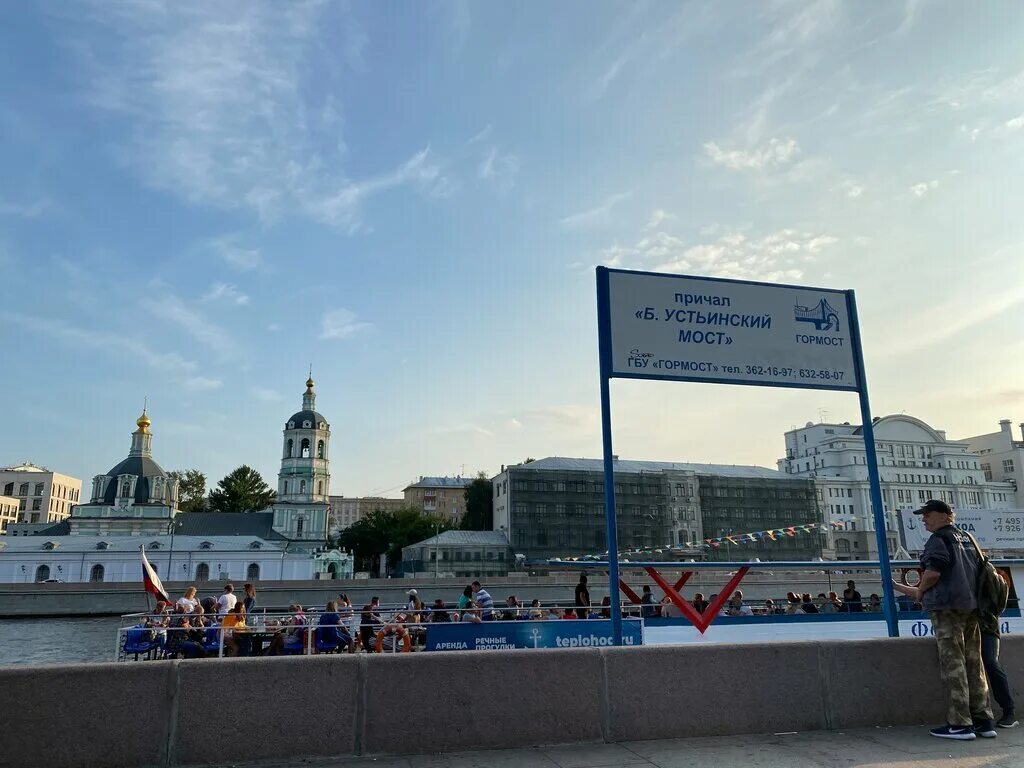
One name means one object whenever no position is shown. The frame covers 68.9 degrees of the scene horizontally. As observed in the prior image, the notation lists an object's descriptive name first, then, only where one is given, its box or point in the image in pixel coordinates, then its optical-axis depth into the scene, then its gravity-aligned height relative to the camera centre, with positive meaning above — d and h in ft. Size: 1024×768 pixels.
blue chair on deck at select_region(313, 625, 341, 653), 52.43 -5.01
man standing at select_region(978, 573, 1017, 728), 21.18 -2.62
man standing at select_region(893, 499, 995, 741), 20.52 -1.75
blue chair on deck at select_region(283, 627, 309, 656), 52.26 -5.26
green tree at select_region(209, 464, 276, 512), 422.04 +41.48
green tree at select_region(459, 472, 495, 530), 399.24 +30.21
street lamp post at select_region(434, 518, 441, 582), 294.58 +6.47
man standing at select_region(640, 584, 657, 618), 50.62 -3.01
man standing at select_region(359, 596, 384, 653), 55.53 -4.31
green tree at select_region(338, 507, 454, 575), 362.33 +16.05
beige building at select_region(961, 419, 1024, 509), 413.39 +56.55
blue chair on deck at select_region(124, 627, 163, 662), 49.65 -4.81
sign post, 29.37 +9.05
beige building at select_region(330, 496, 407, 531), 647.56 +51.24
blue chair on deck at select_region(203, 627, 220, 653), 51.78 -5.02
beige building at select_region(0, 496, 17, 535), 458.50 +36.57
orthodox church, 289.74 +15.81
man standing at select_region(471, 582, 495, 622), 56.44 -2.91
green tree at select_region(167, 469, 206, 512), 430.20 +44.55
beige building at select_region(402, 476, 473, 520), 563.89 +50.06
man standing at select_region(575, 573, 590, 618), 55.42 -2.45
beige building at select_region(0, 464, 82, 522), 492.13 +51.49
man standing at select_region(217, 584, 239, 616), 60.13 -2.73
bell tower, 354.33 +41.83
